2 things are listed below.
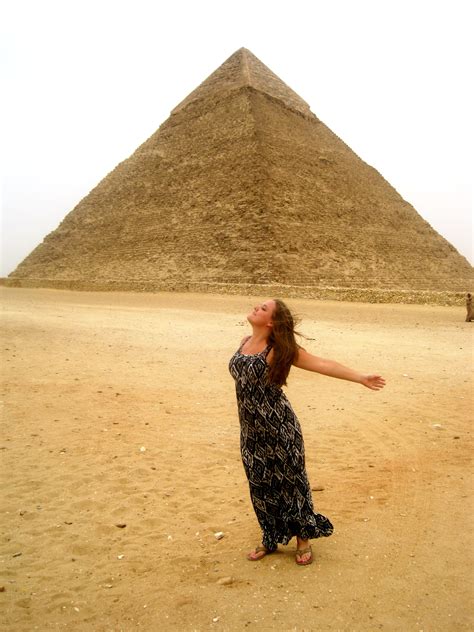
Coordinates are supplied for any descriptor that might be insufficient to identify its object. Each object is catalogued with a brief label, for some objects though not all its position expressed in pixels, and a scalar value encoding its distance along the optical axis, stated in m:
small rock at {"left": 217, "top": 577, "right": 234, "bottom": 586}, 2.43
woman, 2.53
